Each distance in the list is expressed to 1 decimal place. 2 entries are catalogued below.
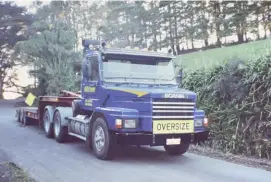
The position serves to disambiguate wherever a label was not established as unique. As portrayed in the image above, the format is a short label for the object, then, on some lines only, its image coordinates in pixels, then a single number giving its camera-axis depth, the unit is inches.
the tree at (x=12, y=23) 1204.5
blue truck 283.1
